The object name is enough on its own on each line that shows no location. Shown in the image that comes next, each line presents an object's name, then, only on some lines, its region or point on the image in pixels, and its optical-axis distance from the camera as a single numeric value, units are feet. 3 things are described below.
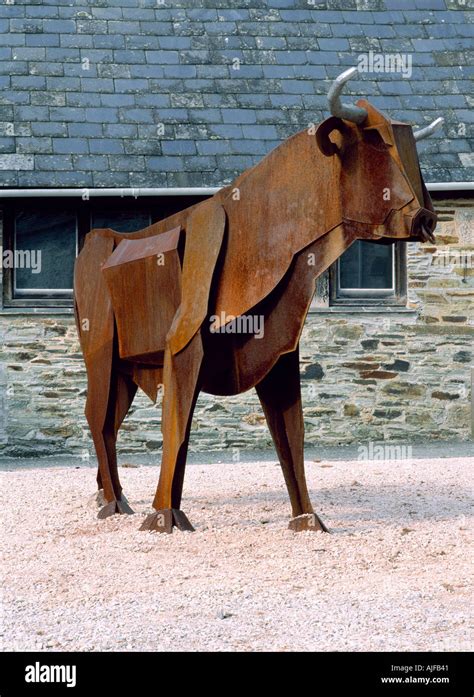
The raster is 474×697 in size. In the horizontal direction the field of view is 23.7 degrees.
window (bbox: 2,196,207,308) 42.75
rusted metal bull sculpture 21.36
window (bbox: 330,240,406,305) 43.93
